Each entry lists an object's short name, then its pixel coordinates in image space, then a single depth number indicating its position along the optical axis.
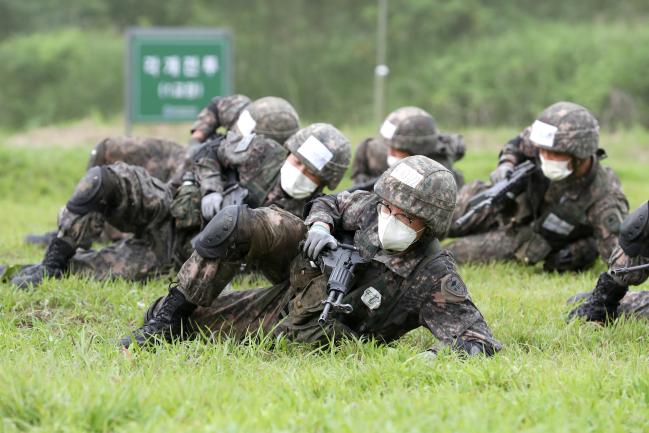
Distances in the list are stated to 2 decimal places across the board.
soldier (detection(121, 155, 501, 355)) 10.28
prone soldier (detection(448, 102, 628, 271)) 15.41
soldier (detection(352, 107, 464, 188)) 17.08
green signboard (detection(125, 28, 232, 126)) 27.52
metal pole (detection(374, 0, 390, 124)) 56.90
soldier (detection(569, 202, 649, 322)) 11.61
